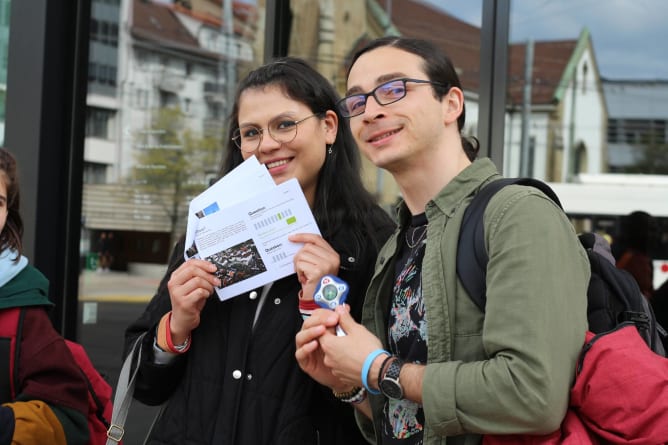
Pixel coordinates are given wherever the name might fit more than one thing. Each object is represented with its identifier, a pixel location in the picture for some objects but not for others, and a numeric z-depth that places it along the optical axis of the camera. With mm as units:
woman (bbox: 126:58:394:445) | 1728
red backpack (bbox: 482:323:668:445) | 1195
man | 1233
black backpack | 1347
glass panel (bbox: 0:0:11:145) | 4199
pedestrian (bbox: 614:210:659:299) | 5180
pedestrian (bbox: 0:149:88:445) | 1818
